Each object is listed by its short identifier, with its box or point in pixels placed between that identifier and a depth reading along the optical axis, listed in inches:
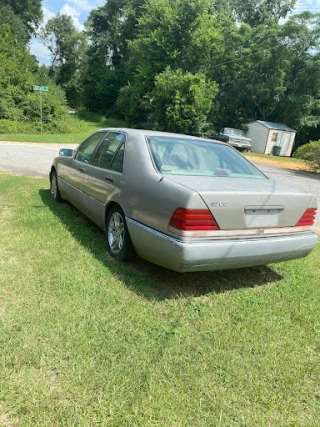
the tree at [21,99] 937.5
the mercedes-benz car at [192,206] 108.8
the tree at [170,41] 1280.8
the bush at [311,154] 625.0
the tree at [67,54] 2022.6
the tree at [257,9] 1708.9
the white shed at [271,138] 1106.5
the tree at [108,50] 1813.5
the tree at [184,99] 1131.3
